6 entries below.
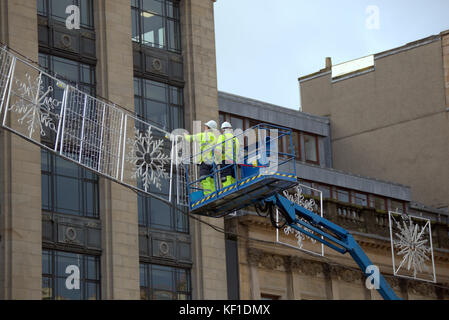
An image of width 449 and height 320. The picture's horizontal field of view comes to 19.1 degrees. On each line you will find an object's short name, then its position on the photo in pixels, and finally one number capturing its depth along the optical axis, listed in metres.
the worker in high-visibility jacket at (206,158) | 39.41
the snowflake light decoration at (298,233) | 60.56
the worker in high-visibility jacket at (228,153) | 38.91
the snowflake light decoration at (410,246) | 67.44
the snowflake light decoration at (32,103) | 35.47
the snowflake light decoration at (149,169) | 54.53
